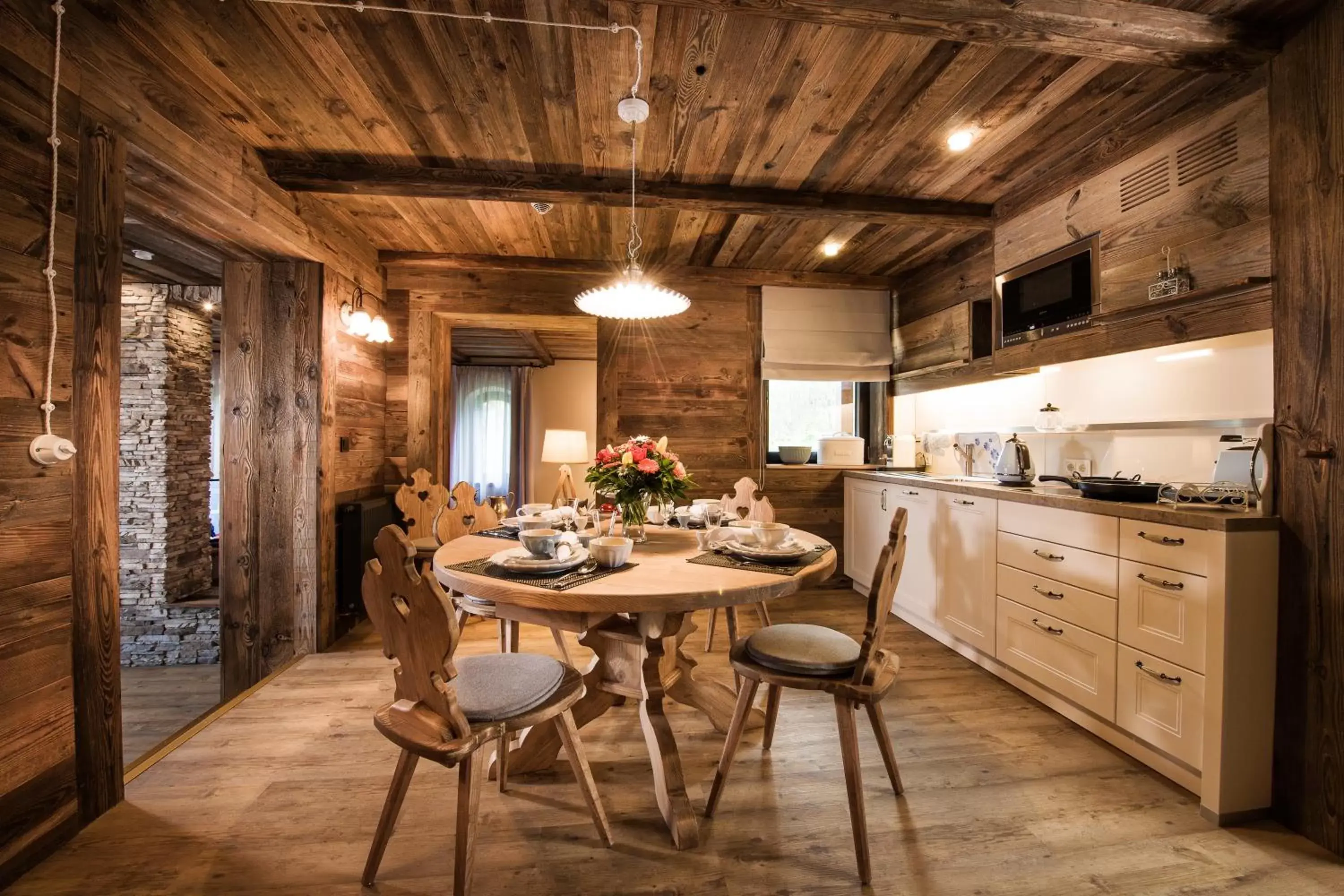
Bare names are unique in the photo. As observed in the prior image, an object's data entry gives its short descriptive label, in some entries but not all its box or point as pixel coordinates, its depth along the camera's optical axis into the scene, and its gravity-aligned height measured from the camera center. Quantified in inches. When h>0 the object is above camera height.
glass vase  79.6 -10.2
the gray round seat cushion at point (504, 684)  53.7 -25.4
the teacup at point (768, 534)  71.4 -11.4
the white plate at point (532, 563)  61.4 -13.5
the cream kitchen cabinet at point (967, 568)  104.1 -23.9
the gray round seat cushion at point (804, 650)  63.1 -24.3
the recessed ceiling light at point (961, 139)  93.4 +53.8
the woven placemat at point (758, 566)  65.6 -14.6
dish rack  70.4 -5.7
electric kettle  106.0 -2.9
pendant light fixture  99.0 +28.2
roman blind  167.8 +35.5
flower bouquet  76.6 -4.3
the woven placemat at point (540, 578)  57.9 -14.6
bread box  170.4 -0.8
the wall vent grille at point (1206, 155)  75.7 +42.6
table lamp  189.2 -0.5
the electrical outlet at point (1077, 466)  110.3 -3.2
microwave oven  98.8 +31.0
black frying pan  78.6 -5.7
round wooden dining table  55.0 -20.2
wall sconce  127.1 +28.9
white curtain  280.5 +9.6
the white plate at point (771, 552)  69.3 -13.4
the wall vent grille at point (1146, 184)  85.0 +43.0
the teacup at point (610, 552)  64.7 -12.6
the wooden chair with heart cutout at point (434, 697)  47.4 -25.4
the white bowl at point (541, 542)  64.7 -11.4
